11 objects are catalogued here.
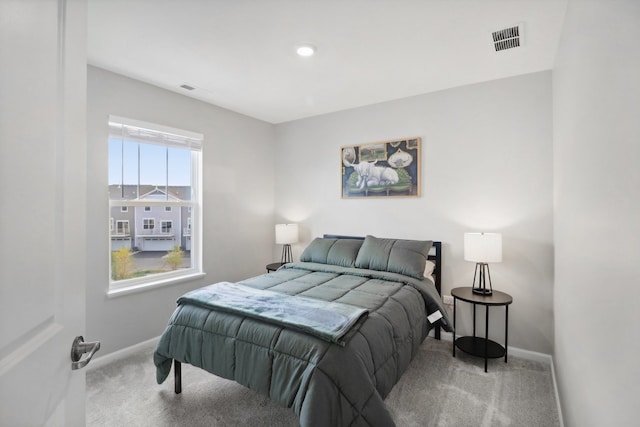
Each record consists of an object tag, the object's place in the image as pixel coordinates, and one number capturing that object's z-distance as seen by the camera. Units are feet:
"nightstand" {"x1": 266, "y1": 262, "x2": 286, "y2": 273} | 12.94
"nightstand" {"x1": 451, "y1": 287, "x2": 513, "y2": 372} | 8.62
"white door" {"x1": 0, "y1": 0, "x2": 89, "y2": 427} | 1.73
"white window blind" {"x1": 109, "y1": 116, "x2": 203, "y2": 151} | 9.35
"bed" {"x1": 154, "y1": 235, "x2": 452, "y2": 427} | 5.16
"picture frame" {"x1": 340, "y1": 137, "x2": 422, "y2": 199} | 11.43
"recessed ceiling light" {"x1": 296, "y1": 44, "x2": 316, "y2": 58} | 7.77
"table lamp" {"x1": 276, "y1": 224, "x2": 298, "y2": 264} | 13.33
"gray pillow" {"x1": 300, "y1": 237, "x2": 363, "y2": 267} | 11.10
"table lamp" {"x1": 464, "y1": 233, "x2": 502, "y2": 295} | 8.81
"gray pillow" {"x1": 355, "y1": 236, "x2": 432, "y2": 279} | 9.72
